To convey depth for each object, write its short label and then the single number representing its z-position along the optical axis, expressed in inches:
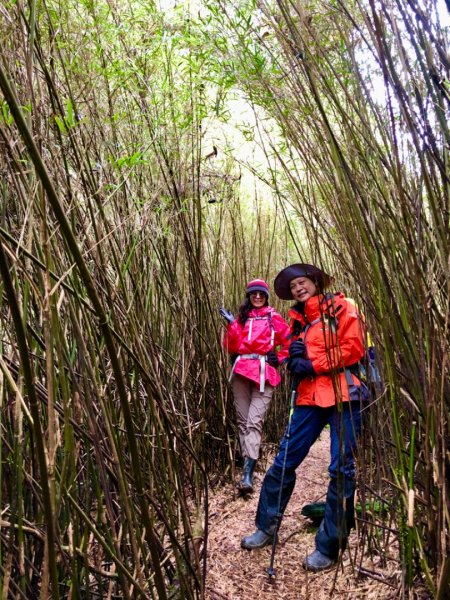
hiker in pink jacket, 134.5
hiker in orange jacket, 87.6
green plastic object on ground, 109.4
